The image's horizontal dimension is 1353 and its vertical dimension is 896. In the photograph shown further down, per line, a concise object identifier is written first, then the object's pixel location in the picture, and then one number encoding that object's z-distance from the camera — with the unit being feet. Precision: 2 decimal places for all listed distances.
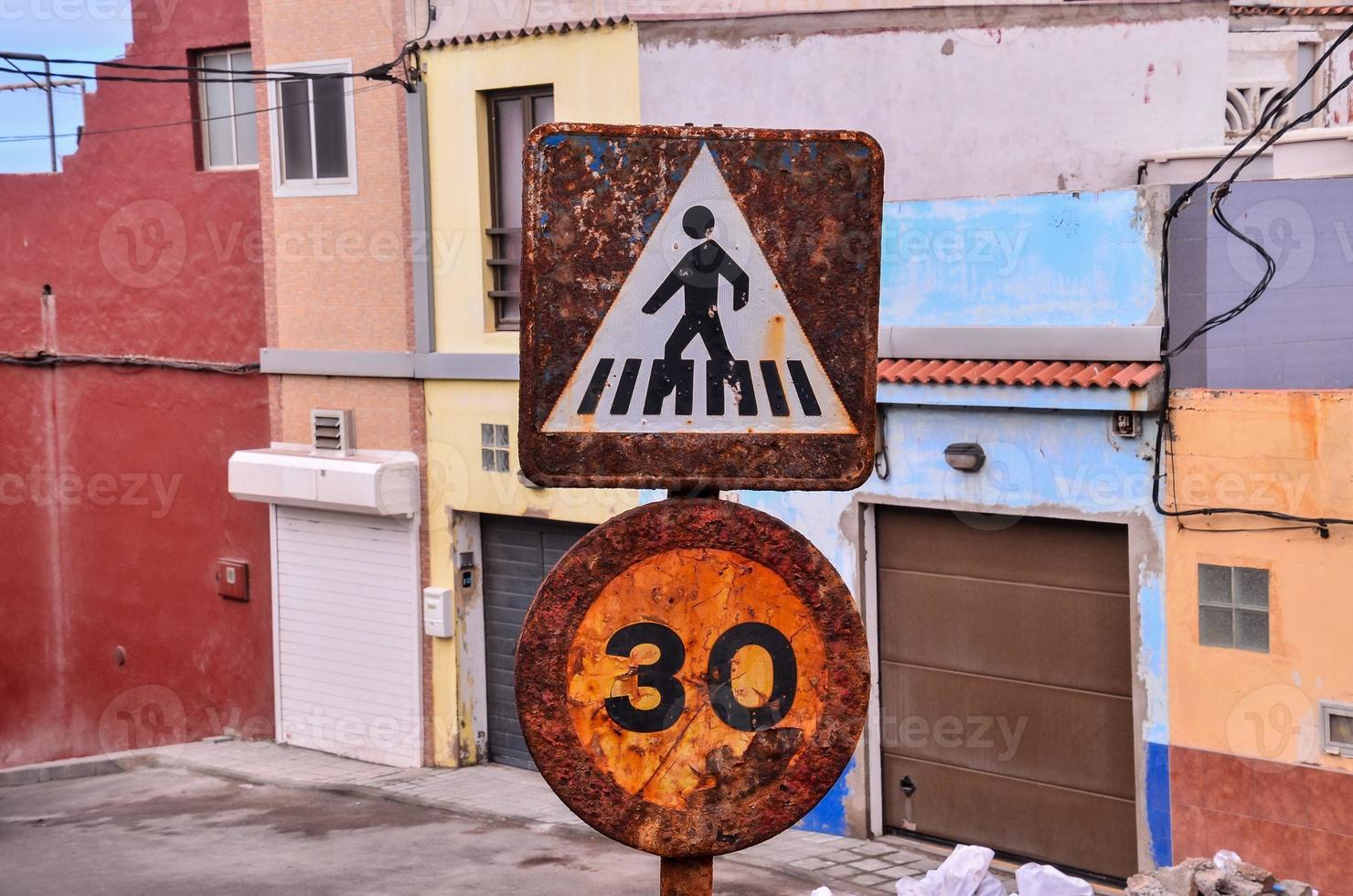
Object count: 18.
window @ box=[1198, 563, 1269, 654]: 32.76
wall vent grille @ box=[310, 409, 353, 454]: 53.52
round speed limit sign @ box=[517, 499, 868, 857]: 9.46
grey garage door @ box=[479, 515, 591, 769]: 50.31
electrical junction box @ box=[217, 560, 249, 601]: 56.85
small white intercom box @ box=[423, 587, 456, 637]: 50.88
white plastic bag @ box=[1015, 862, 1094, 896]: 31.35
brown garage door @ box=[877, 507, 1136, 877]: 36.09
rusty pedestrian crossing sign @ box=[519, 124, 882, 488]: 9.59
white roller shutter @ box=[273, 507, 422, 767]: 52.39
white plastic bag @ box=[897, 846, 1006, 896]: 32.09
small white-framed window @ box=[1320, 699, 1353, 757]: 31.68
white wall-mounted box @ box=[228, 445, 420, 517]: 50.80
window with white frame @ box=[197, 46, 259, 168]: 56.59
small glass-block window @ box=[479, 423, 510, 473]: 49.21
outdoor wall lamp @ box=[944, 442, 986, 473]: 37.11
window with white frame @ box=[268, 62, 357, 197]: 52.75
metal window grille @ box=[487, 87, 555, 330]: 48.16
